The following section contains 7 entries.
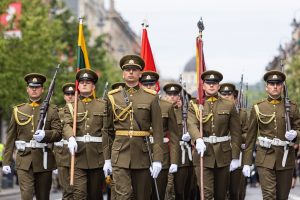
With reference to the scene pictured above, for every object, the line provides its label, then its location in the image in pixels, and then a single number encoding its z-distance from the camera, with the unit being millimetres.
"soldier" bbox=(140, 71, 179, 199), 15695
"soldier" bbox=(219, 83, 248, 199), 16875
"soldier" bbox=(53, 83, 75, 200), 15070
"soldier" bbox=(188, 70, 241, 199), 14391
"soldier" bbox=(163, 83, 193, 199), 17266
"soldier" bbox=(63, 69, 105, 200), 14688
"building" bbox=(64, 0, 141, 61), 96588
